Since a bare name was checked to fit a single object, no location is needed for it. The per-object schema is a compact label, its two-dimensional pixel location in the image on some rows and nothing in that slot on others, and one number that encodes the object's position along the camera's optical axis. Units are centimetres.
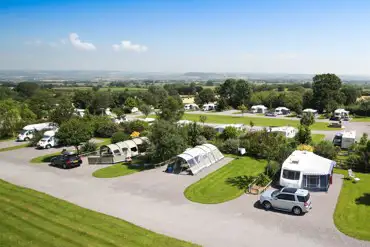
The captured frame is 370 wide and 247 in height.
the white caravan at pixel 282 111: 7200
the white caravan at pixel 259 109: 7706
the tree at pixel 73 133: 3036
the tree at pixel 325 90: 7000
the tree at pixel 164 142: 2658
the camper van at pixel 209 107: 8500
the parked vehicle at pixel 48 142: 3569
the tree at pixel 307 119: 3581
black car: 2677
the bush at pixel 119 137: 3409
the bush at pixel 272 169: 2266
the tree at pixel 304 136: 2916
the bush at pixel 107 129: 4269
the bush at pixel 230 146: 3102
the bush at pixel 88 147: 3278
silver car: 1650
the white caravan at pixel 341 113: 6117
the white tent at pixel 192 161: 2475
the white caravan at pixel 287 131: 3862
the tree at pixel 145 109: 6221
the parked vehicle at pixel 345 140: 3219
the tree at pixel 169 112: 4342
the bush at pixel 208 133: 3573
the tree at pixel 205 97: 9356
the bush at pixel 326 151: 2664
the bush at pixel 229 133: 3425
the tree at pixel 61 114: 3916
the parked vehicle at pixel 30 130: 4153
